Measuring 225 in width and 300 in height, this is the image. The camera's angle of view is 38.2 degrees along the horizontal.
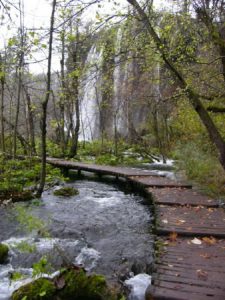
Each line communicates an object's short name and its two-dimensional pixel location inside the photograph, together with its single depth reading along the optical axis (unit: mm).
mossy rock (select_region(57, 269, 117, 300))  3941
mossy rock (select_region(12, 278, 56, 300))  3816
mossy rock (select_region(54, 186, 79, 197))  9789
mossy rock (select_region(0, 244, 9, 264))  5305
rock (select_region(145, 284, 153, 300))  3439
